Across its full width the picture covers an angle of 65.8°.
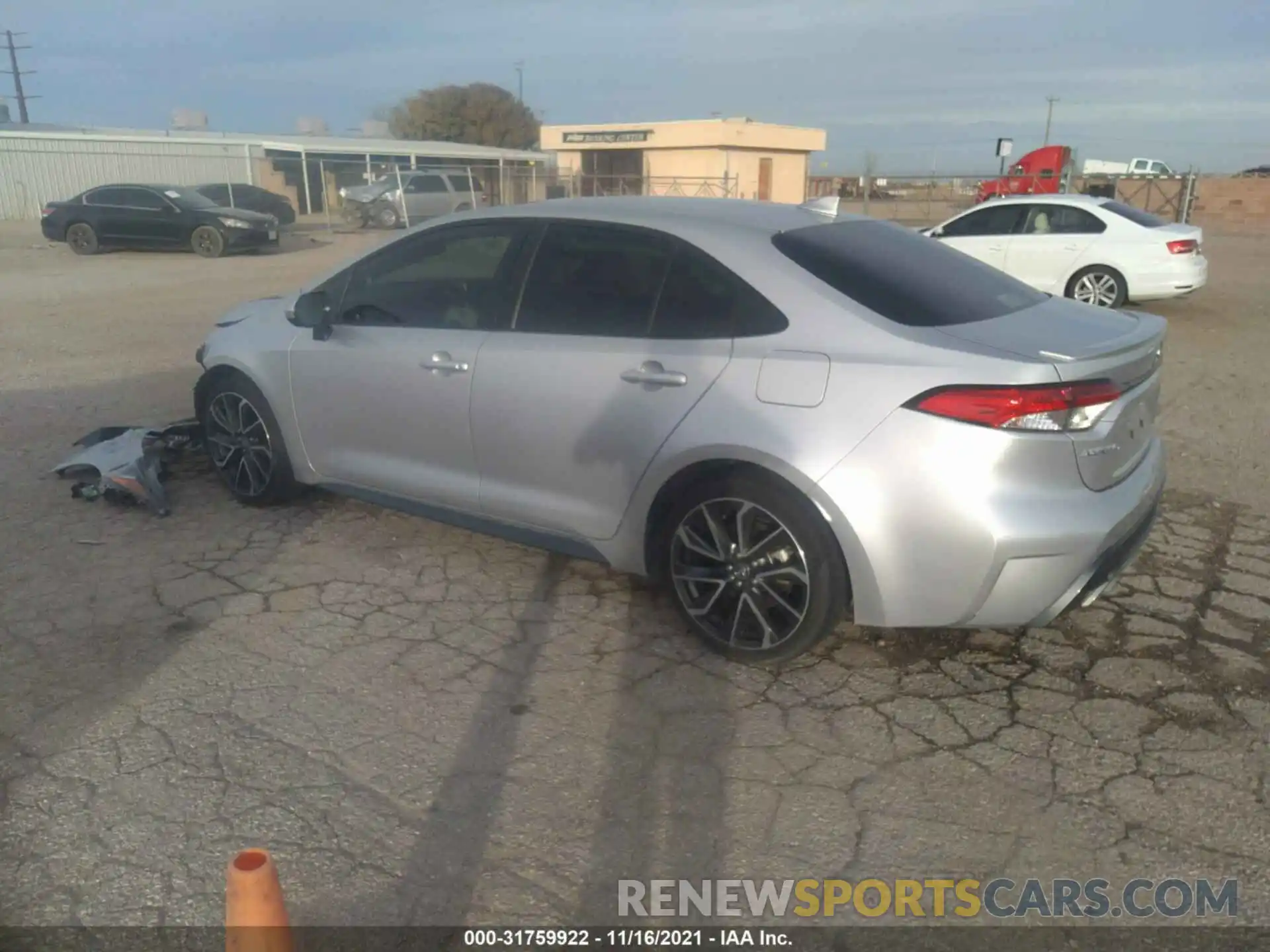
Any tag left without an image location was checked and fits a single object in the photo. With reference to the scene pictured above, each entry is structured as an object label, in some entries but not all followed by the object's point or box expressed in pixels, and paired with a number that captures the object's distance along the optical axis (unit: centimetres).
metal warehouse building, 3064
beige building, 4009
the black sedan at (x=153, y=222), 2039
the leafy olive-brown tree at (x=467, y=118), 6825
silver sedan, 314
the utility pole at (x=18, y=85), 7512
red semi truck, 2947
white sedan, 1166
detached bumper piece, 527
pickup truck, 4741
